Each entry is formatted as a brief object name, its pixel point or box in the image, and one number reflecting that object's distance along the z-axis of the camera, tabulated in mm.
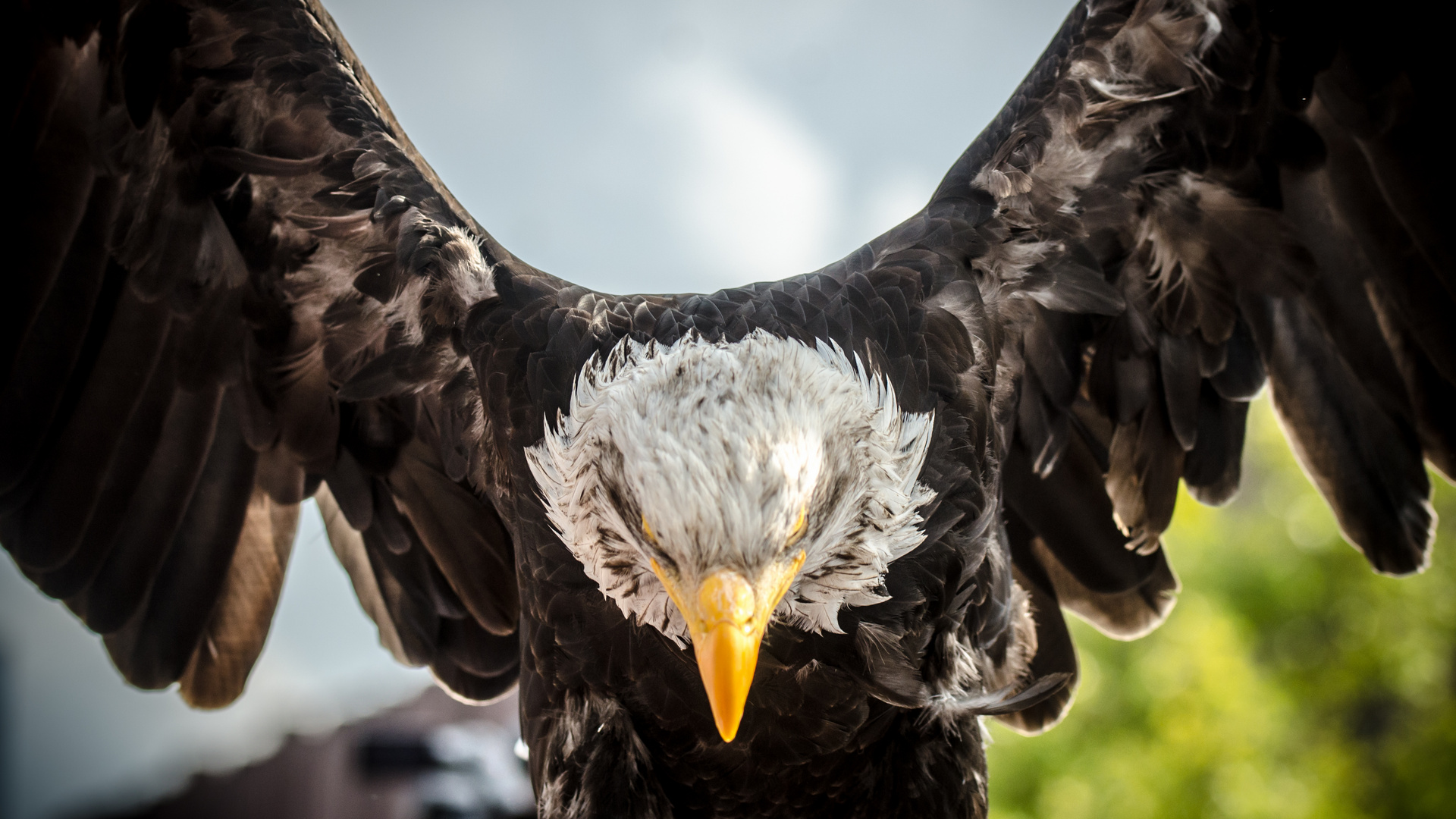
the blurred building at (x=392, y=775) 6613
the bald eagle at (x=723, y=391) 2090
